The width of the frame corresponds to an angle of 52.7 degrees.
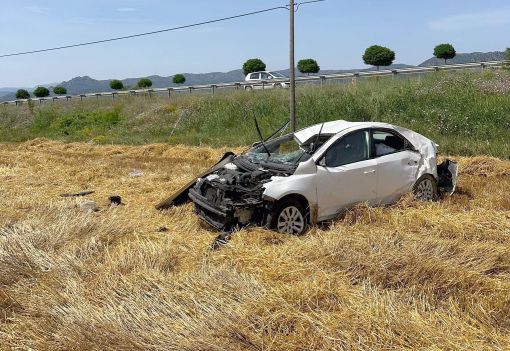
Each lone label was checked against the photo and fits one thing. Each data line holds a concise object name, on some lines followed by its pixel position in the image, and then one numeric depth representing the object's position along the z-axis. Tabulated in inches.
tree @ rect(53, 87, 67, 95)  2250.9
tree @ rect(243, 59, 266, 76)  1625.2
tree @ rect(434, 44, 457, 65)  1405.0
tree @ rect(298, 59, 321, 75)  1589.6
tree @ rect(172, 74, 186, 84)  1831.9
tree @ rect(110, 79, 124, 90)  1925.4
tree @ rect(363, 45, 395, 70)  1457.1
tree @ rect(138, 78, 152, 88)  1838.1
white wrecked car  265.4
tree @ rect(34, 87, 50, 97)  2139.9
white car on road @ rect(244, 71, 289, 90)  1135.1
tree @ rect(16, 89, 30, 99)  2156.7
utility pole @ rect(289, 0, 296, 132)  598.2
